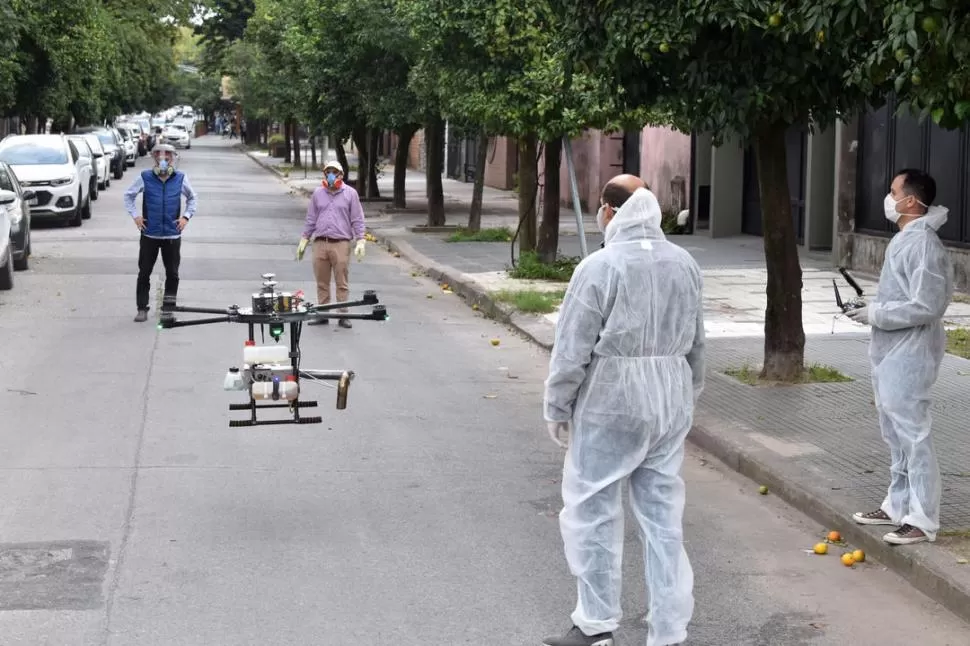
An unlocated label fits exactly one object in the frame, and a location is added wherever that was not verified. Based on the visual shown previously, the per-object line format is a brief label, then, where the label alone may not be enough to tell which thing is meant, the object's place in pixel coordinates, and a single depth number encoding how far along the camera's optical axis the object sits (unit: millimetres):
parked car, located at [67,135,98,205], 31948
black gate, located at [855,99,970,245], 17641
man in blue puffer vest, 14398
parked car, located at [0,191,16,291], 16906
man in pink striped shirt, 14438
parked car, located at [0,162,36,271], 18938
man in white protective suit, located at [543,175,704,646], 5266
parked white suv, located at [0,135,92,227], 26906
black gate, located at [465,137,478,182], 48000
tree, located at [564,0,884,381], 9625
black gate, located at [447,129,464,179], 50531
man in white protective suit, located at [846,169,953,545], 6711
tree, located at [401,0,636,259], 16422
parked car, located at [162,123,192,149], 84438
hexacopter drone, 7602
